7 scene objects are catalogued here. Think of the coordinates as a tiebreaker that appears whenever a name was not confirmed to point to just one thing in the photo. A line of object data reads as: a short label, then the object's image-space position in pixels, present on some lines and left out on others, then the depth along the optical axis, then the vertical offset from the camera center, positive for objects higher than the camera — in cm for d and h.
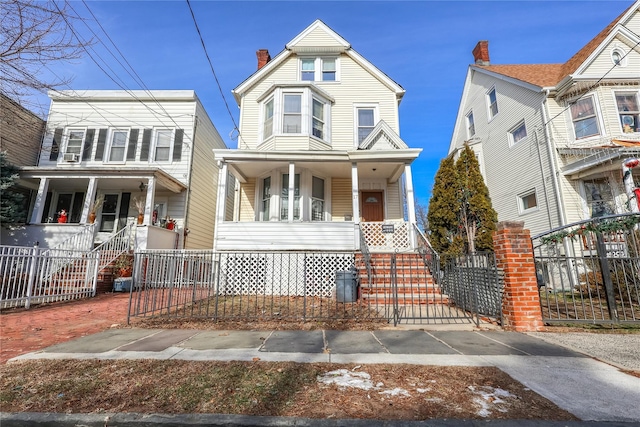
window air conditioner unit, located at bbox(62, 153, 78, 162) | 1398 +547
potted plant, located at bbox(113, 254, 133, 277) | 1039 +19
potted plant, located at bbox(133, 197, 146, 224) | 1245 +291
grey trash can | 790 -38
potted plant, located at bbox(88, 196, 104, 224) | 1192 +270
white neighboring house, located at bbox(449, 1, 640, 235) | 1068 +554
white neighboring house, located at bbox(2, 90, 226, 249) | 1368 +580
